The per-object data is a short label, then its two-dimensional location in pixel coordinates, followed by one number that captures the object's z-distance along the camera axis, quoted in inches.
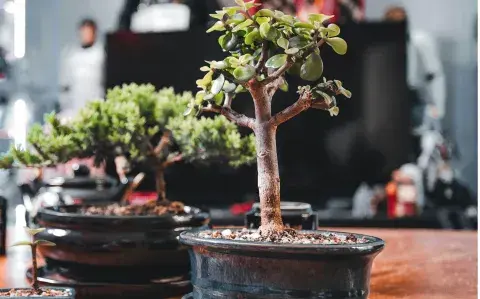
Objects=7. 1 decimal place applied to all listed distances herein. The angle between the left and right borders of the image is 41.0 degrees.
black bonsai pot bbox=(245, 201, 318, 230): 46.4
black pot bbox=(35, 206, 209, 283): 40.1
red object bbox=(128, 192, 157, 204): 148.7
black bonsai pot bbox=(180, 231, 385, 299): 28.2
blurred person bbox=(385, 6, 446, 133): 178.9
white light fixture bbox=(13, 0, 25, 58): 205.6
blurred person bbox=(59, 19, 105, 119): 198.7
